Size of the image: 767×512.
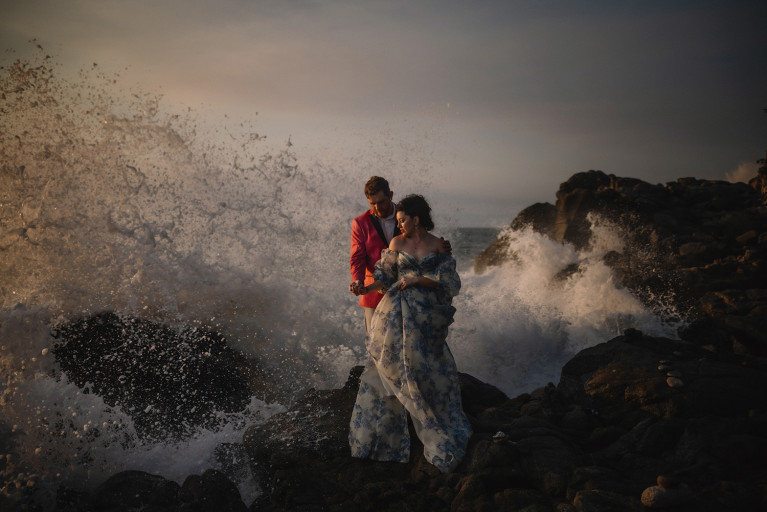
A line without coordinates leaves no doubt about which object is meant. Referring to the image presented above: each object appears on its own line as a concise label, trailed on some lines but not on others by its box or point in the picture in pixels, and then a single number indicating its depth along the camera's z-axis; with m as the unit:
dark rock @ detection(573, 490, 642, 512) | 2.68
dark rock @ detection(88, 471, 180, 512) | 3.62
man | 4.23
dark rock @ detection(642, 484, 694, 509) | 2.61
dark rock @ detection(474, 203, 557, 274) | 16.38
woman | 3.69
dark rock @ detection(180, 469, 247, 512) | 3.49
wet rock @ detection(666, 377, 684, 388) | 4.02
